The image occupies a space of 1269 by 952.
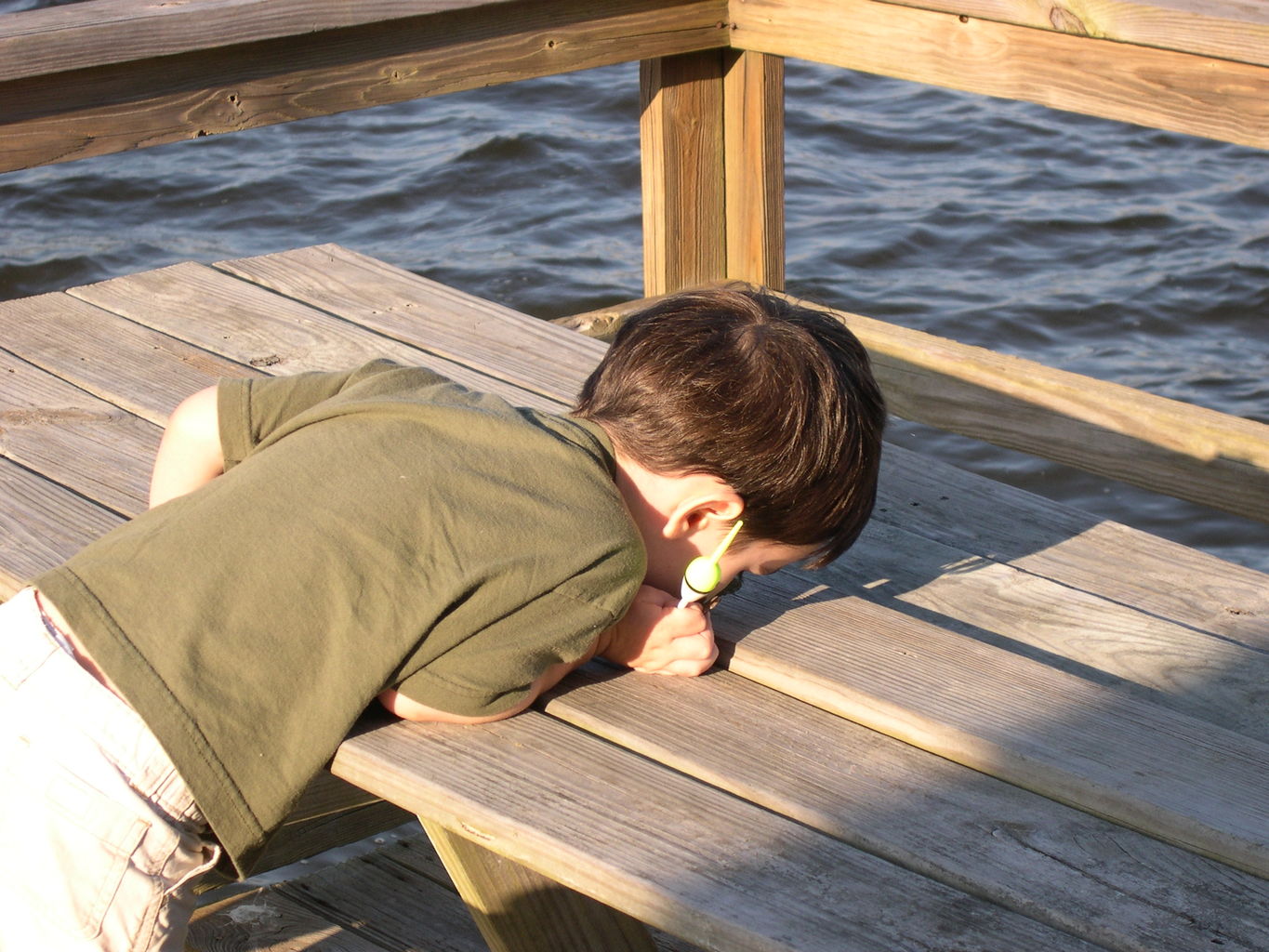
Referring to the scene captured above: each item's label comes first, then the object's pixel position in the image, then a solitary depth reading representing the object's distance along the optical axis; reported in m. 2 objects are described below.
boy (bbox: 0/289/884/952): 3.41
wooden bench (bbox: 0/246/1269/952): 3.18
